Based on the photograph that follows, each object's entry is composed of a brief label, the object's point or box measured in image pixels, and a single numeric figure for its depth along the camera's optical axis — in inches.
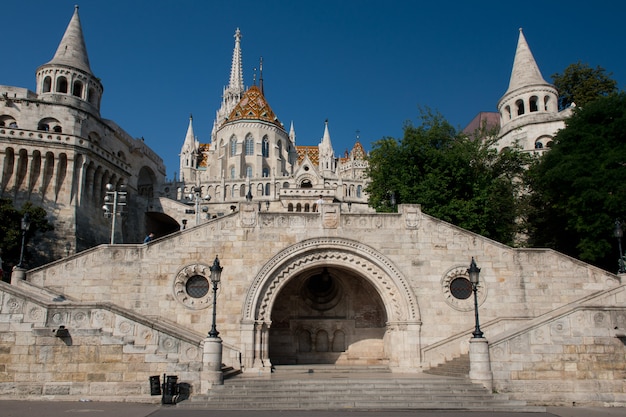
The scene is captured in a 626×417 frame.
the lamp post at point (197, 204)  1038.8
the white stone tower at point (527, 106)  1636.3
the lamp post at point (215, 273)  545.6
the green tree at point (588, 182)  828.6
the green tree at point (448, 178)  971.3
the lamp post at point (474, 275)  540.4
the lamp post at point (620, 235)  670.5
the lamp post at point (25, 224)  663.1
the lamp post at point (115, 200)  904.3
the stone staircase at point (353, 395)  477.7
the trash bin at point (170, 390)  484.1
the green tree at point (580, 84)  1553.9
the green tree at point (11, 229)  1008.2
